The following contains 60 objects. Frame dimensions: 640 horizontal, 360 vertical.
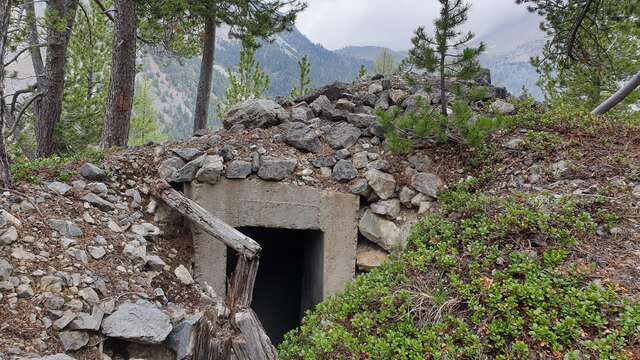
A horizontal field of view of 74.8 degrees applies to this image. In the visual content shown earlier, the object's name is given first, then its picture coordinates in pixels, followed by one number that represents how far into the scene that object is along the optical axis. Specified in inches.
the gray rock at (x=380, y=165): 214.2
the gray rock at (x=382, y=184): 209.2
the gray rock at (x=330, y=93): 259.1
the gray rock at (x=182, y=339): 135.1
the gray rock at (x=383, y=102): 248.0
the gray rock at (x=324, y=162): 218.1
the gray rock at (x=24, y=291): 128.6
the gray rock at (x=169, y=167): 200.7
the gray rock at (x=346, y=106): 248.2
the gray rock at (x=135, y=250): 165.0
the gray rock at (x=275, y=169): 206.5
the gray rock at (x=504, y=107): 234.8
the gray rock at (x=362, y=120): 233.5
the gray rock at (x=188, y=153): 206.4
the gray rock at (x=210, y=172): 198.1
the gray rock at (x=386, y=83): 266.2
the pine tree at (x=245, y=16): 308.3
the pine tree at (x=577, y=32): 243.8
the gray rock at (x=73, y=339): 126.1
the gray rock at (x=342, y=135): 226.4
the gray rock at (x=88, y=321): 130.0
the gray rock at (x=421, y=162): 212.5
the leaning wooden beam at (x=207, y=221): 154.4
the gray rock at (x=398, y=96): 249.4
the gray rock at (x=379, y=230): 204.7
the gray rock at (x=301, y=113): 243.6
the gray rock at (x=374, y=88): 264.2
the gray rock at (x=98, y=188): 181.5
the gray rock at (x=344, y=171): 213.6
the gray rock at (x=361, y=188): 209.0
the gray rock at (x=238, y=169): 202.5
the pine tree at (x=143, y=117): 726.5
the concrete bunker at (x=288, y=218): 201.2
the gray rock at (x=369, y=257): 210.8
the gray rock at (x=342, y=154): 220.4
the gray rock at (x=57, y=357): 112.3
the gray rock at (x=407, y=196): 207.3
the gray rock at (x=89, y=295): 137.9
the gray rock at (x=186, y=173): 198.7
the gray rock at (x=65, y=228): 154.4
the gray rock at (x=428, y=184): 203.2
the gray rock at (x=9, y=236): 138.3
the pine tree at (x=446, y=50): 191.5
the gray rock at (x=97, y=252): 154.0
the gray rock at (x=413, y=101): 235.0
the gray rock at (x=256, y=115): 237.5
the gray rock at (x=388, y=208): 207.6
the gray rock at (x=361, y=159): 217.8
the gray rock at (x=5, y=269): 129.0
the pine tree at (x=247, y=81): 494.3
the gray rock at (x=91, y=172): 185.9
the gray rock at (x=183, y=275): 178.2
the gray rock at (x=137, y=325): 134.7
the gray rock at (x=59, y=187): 170.9
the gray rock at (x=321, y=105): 247.9
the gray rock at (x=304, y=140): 223.1
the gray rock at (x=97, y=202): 174.6
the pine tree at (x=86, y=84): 472.7
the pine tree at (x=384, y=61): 954.2
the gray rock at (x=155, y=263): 169.9
